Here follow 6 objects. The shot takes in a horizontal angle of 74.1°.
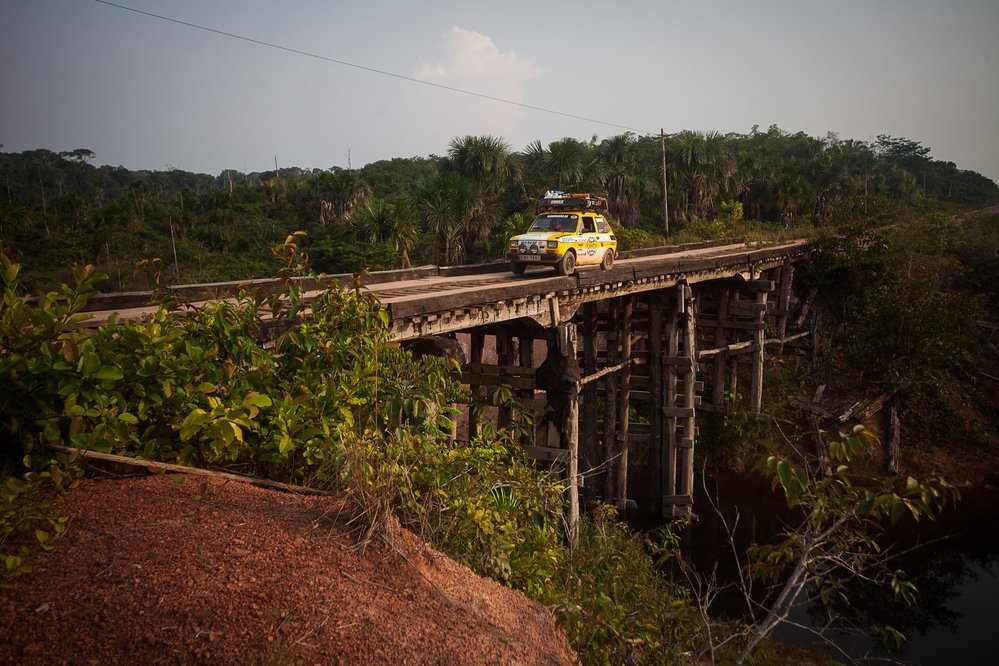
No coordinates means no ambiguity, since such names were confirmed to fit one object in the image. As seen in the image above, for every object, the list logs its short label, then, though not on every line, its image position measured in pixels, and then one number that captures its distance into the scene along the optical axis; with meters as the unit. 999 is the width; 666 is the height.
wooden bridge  8.59
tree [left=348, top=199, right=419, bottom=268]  23.08
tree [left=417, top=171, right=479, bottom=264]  27.97
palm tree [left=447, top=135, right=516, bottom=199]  32.94
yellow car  11.66
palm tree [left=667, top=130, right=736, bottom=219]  37.03
